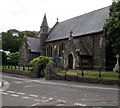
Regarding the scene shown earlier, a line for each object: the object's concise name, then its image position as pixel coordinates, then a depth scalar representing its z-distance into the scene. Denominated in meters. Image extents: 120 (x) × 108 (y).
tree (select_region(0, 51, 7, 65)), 43.88
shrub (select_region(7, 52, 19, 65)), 49.19
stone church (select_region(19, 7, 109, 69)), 27.97
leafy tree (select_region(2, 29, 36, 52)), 67.50
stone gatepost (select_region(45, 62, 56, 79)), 18.05
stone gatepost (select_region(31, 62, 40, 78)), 20.36
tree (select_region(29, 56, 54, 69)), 20.89
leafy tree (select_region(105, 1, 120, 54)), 15.30
